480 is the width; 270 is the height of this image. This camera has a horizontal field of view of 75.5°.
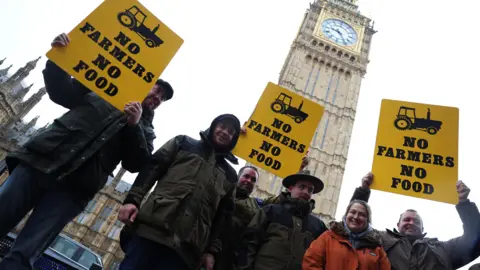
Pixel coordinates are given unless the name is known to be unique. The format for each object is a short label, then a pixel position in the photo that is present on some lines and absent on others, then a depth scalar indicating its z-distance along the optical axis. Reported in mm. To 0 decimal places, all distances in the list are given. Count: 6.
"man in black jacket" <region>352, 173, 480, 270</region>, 2746
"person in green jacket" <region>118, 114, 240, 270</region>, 1959
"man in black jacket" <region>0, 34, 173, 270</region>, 1982
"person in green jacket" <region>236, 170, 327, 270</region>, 2512
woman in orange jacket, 2250
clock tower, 21844
